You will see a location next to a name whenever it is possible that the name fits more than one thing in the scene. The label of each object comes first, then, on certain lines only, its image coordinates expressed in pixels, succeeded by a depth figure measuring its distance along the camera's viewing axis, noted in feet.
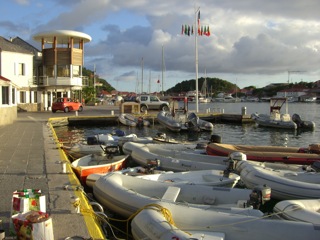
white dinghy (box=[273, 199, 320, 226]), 21.91
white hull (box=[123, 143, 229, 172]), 43.01
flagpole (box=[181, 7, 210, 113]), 129.80
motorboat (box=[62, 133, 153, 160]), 51.42
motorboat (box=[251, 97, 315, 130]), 109.29
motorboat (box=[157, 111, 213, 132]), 100.07
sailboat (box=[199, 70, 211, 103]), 378.32
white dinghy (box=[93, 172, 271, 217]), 27.20
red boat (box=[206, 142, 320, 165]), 44.86
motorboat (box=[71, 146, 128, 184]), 39.17
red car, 128.06
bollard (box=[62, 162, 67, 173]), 33.04
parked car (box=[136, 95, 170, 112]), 138.10
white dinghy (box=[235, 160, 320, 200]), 31.86
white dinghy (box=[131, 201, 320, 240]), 19.69
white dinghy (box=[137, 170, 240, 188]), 35.07
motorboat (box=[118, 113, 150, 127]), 108.06
